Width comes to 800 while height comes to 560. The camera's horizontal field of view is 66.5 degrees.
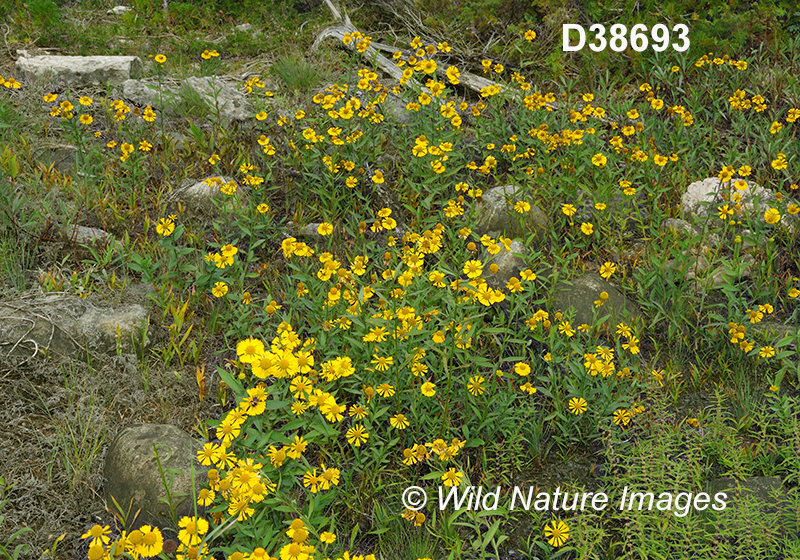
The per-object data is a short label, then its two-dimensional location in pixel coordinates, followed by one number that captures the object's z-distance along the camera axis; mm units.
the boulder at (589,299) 3465
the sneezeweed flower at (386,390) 2531
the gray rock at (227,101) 5250
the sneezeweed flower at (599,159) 4098
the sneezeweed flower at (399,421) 2521
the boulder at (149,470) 2432
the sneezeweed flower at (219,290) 3246
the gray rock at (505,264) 3701
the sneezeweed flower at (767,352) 3090
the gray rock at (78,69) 5918
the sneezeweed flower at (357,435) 2473
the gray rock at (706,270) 3369
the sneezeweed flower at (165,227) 3373
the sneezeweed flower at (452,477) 2324
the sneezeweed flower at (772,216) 3406
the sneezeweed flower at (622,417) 2725
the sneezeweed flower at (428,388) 2484
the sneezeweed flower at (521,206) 3671
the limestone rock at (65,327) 3084
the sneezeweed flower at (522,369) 2623
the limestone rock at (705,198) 4090
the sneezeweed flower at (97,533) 1651
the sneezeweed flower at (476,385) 2680
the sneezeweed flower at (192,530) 1755
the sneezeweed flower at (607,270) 3439
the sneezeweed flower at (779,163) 3889
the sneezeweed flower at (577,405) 2745
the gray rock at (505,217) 4105
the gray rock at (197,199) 4242
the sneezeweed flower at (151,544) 1678
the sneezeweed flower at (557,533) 2209
